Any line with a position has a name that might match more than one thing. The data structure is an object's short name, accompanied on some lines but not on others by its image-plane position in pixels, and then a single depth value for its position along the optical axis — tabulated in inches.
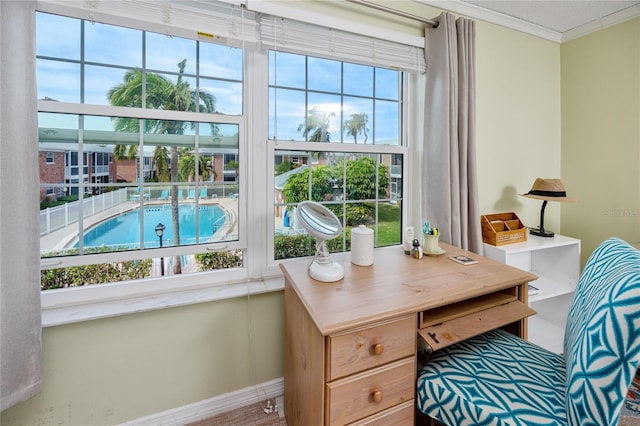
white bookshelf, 73.7
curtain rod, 60.3
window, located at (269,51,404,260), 63.7
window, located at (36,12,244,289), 48.9
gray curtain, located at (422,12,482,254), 67.7
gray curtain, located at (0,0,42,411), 40.3
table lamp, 76.3
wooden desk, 36.3
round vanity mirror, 47.4
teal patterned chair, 27.1
